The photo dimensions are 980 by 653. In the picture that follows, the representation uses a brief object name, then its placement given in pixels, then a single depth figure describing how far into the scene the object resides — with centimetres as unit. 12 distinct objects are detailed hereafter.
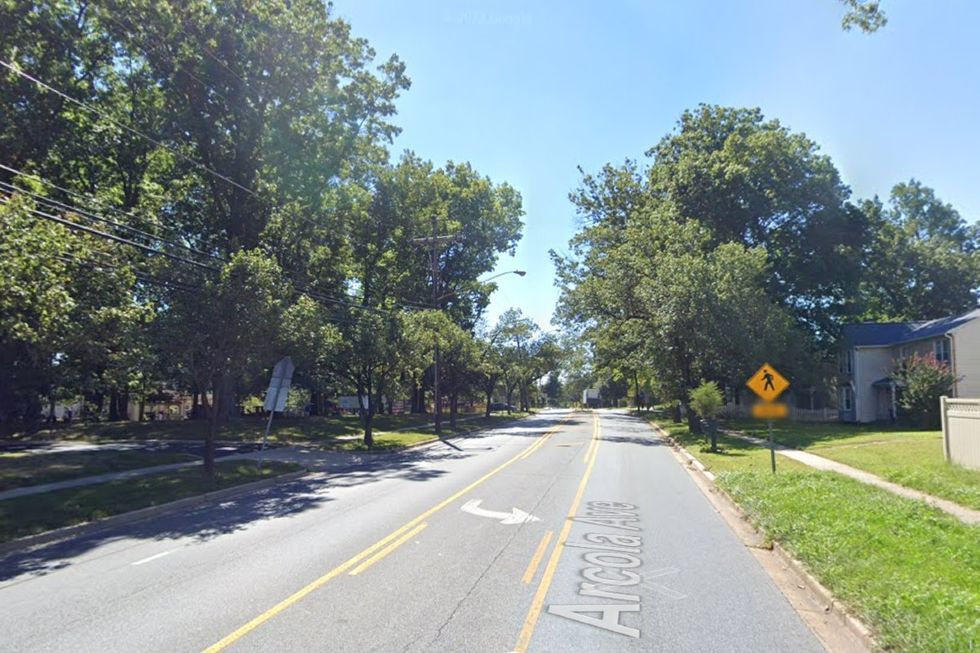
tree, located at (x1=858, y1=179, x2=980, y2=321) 5744
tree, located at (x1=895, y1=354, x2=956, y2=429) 2872
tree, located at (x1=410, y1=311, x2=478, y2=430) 3006
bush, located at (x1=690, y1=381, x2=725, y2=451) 2509
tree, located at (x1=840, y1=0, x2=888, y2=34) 920
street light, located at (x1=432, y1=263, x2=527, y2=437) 3294
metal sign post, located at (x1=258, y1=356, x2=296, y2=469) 1969
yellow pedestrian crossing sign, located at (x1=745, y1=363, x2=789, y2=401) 1644
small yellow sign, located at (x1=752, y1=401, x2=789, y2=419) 1622
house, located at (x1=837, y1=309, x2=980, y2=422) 3381
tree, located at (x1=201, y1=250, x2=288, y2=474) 1570
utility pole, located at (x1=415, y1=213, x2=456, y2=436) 3247
